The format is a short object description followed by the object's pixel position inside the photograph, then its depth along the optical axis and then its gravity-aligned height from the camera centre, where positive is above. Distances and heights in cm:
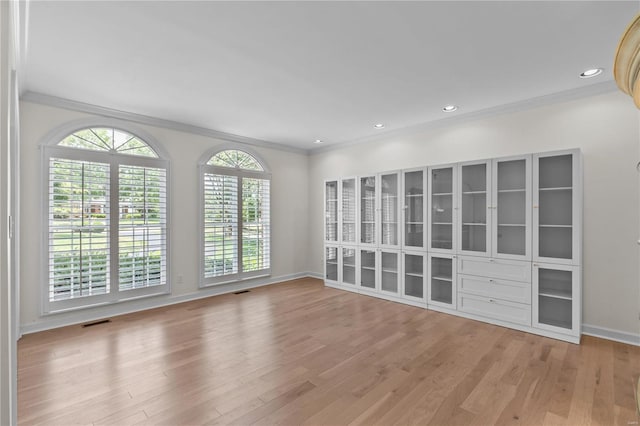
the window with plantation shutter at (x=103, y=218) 350 -7
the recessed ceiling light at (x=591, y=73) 290 +136
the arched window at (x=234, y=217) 484 -8
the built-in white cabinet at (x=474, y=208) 370 +6
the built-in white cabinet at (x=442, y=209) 399 +5
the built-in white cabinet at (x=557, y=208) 309 +5
